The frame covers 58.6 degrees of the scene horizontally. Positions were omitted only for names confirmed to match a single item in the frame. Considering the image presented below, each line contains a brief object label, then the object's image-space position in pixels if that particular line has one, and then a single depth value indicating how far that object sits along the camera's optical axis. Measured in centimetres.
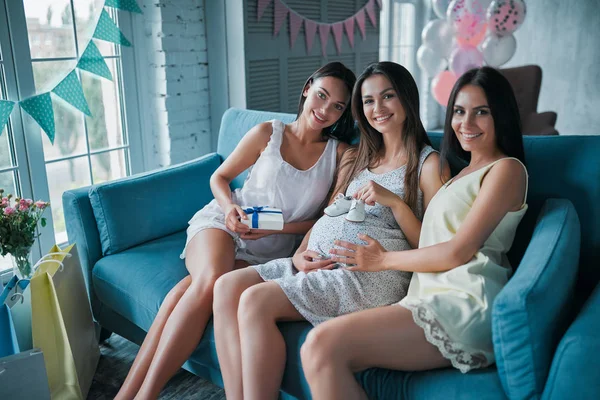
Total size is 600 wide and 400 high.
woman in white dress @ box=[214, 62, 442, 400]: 143
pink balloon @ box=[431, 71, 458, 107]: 407
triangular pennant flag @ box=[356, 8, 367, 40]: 412
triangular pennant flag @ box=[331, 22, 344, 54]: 388
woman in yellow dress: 127
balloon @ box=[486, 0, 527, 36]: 362
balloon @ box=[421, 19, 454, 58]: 400
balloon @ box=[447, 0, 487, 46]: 368
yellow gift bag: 166
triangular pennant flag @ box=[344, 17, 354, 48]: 399
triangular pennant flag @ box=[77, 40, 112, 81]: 256
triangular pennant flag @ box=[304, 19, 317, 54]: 358
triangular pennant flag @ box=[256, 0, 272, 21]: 312
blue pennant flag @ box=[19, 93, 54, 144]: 238
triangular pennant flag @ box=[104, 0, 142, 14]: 263
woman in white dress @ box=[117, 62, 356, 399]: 171
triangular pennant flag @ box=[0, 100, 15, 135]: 230
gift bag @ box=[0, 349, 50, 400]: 149
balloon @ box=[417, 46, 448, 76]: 412
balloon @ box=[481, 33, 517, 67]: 377
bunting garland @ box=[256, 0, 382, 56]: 329
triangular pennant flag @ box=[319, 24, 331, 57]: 373
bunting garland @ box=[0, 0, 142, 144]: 239
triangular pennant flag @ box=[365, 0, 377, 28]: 421
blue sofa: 113
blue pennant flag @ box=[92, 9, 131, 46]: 261
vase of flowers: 180
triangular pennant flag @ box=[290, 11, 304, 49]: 345
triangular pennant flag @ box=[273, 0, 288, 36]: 329
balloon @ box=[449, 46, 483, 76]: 391
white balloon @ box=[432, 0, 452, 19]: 402
